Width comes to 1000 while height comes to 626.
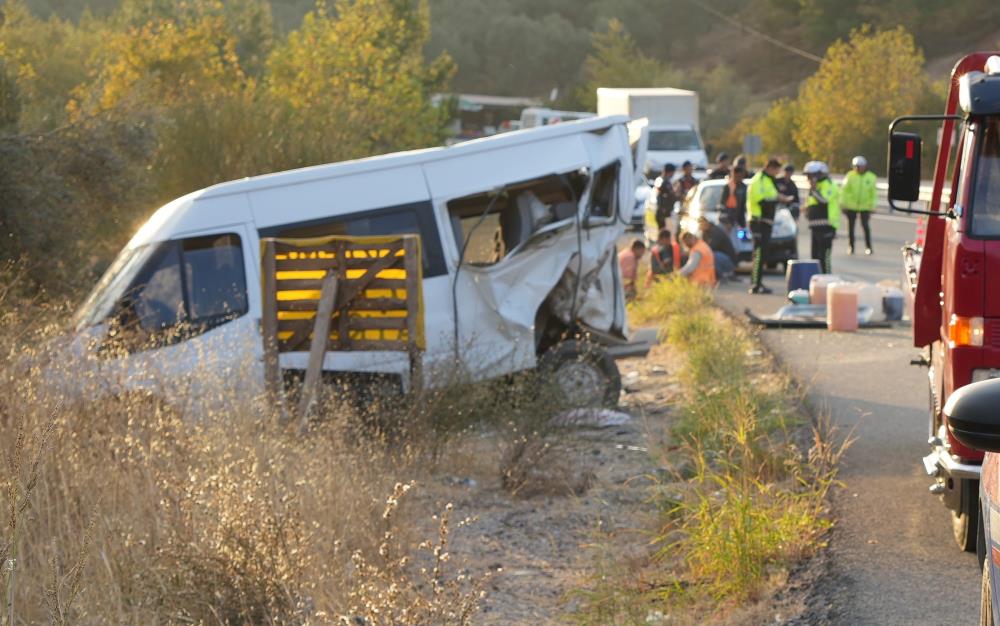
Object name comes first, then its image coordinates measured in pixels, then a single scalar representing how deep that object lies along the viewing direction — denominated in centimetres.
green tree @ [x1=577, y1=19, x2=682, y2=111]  8494
